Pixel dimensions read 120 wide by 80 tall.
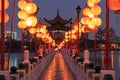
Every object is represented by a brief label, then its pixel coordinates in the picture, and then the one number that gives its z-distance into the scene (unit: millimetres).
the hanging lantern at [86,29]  20550
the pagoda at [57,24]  67312
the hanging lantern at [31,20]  18748
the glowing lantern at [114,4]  9477
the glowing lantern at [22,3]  17859
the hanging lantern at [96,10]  16406
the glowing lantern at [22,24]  19109
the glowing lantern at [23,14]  18359
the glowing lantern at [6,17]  12961
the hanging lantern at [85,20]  19422
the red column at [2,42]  11810
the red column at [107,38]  11805
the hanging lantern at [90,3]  17047
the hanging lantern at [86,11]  18709
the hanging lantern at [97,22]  16812
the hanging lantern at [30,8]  17781
